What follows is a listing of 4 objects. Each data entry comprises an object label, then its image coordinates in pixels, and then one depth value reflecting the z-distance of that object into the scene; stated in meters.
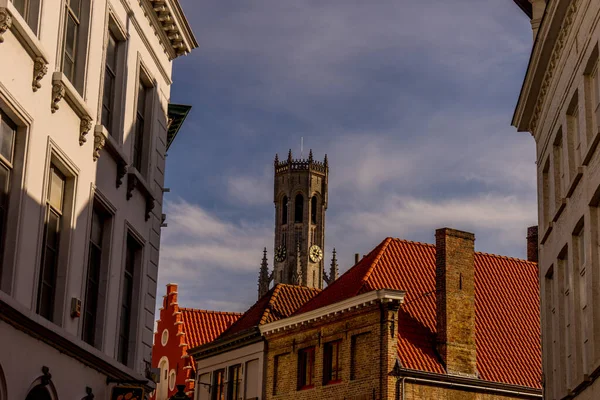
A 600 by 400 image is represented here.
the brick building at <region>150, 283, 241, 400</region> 48.28
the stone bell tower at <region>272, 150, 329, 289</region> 148.38
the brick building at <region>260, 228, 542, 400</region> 35.62
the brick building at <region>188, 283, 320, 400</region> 42.22
